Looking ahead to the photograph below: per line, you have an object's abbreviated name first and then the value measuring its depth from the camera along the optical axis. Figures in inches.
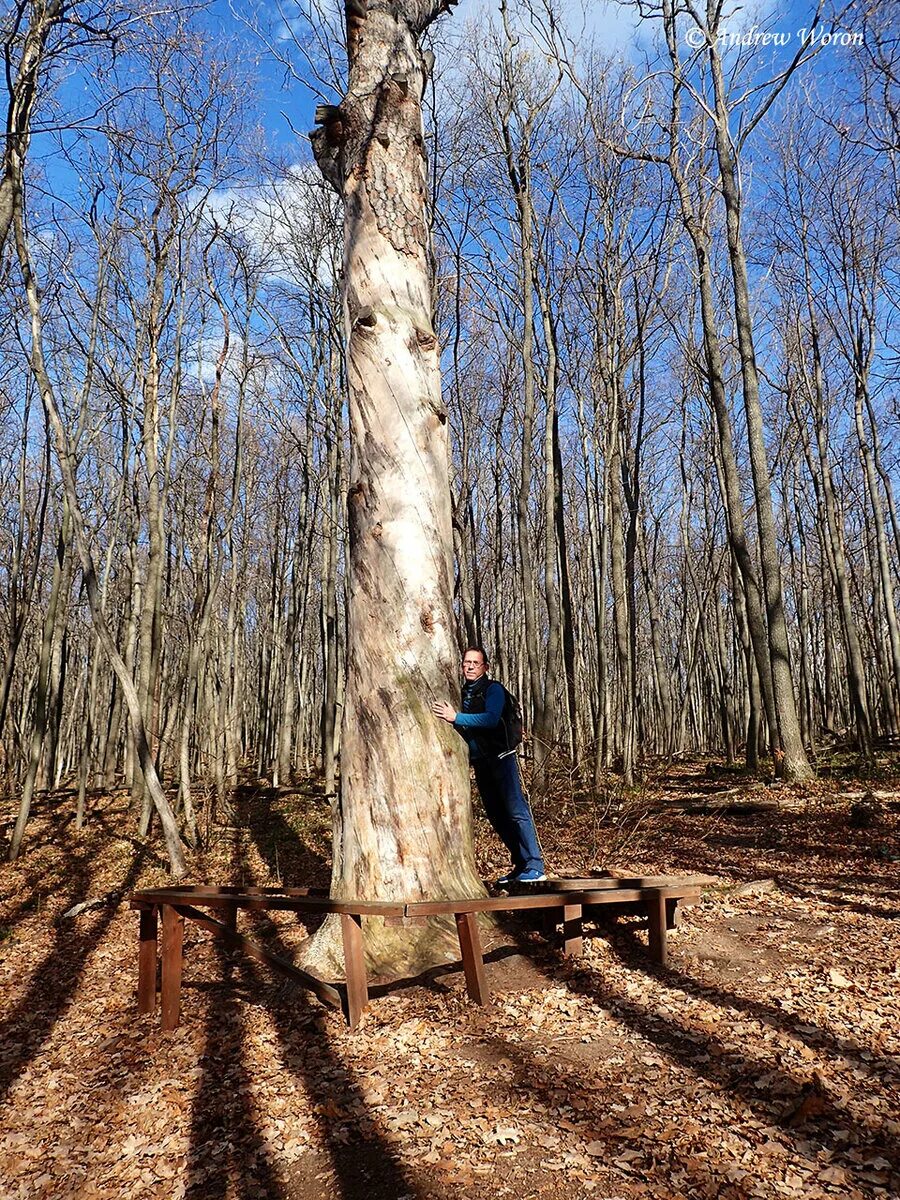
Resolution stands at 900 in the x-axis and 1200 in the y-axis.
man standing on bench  191.0
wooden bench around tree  148.0
